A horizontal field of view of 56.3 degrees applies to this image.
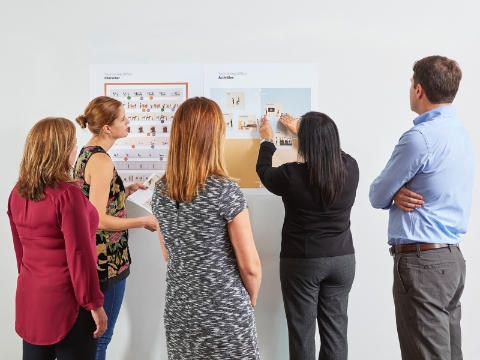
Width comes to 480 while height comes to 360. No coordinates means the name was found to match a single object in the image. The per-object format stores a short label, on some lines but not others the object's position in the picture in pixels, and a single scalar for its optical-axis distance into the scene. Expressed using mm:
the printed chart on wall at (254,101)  2348
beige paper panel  2363
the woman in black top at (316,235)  1840
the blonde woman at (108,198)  1899
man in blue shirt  1637
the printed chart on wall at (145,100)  2361
